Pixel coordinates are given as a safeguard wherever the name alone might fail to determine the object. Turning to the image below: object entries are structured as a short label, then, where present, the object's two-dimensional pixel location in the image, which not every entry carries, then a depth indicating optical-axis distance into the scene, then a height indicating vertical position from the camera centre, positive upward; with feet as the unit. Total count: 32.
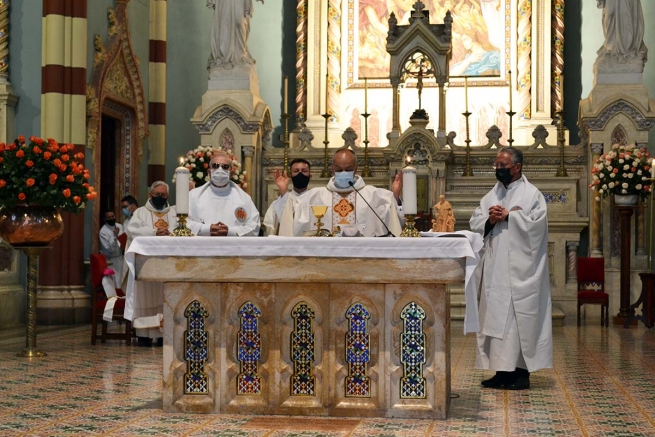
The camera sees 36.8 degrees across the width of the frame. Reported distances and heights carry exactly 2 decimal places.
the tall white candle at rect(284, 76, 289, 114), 44.48 +6.57
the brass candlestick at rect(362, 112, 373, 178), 46.49 +3.32
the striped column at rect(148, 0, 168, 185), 50.60 +7.54
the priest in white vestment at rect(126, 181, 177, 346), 34.01 +0.64
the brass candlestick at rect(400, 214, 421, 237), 20.85 +0.24
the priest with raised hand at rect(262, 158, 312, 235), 26.78 +1.61
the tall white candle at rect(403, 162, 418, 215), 20.79 +1.01
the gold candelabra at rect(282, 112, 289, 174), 46.17 +4.08
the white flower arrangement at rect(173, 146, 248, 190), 43.45 +3.21
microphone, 22.64 +0.69
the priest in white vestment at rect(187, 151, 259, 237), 25.88 +0.88
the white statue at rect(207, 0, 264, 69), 46.60 +9.81
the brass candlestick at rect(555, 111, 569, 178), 45.06 +3.86
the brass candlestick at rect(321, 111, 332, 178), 46.34 +3.27
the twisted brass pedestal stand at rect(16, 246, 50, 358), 30.40 -2.00
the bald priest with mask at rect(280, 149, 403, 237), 23.88 +0.69
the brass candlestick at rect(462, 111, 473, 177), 45.73 +3.53
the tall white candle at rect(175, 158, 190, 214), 21.66 +1.03
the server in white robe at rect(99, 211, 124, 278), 42.80 -0.21
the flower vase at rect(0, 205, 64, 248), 30.12 +0.36
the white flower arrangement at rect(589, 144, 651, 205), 41.16 +2.74
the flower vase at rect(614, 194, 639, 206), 41.73 +1.71
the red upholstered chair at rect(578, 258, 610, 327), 41.98 -1.85
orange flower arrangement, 29.96 +1.89
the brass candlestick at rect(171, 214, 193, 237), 21.47 +0.19
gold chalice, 21.44 +0.54
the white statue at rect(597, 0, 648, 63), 44.65 +9.51
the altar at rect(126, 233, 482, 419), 19.90 -1.73
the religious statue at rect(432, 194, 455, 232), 37.68 +0.80
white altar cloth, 19.76 -0.21
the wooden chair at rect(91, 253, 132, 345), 33.99 -2.37
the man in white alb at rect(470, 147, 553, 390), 23.99 -1.24
